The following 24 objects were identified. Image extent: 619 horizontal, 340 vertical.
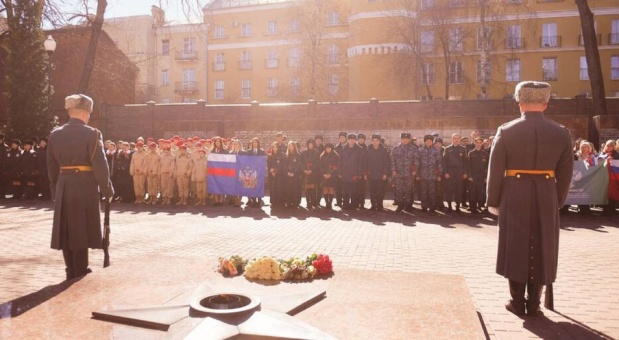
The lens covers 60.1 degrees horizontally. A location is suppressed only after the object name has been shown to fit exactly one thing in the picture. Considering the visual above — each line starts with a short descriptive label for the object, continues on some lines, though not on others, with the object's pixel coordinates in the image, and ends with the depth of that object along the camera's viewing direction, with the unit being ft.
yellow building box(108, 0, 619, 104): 128.98
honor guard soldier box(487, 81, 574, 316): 17.52
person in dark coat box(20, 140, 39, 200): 60.54
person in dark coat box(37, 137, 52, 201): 60.13
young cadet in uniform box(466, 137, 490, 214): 47.55
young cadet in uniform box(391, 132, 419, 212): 49.14
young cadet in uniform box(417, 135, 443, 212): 48.78
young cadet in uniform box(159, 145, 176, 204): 55.16
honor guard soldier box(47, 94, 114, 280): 20.54
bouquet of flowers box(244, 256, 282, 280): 16.02
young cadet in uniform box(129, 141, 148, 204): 55.67
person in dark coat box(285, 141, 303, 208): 51.83
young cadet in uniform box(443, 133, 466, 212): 49.14
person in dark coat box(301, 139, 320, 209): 52.06
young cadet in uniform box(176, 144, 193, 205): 54.85
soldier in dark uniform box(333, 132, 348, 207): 53.31
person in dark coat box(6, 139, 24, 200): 61.46
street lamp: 63.16
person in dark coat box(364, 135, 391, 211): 50.24
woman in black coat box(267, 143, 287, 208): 51.83
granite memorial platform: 11.00
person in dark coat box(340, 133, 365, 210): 50.98
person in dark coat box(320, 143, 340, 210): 52.08
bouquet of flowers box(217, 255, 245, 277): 16.30
